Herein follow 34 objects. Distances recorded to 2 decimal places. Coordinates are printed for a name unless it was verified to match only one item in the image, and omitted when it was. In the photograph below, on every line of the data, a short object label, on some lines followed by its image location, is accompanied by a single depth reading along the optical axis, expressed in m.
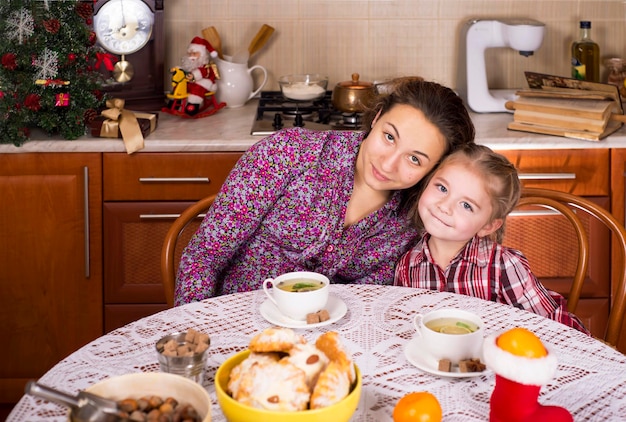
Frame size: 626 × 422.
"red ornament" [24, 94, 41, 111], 2.52
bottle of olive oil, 3.07
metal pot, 2.80
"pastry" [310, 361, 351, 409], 1.03
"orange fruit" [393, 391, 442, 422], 1.10
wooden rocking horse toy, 2.88
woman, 1.87
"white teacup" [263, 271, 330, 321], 1.45
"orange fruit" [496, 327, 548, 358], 1.08
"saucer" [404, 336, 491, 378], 1.28
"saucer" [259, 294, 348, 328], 1.46
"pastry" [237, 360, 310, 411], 1.03
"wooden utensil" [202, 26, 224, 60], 3.07
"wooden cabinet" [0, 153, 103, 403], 2.62
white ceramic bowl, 1.06
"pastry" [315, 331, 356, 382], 1.08
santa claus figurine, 2.90
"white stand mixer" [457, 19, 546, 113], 2.95
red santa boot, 1.07
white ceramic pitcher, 3.05
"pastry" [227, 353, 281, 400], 1.07
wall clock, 2.88
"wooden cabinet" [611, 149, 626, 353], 2.65
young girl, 1.86
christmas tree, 2.52
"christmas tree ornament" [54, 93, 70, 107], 2.55
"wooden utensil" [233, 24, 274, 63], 3.08
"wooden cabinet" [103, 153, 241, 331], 2.62
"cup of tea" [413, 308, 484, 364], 1.30
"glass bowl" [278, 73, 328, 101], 2.93
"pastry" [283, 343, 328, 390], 1.06
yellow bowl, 1.02
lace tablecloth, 1.21
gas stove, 2.72
